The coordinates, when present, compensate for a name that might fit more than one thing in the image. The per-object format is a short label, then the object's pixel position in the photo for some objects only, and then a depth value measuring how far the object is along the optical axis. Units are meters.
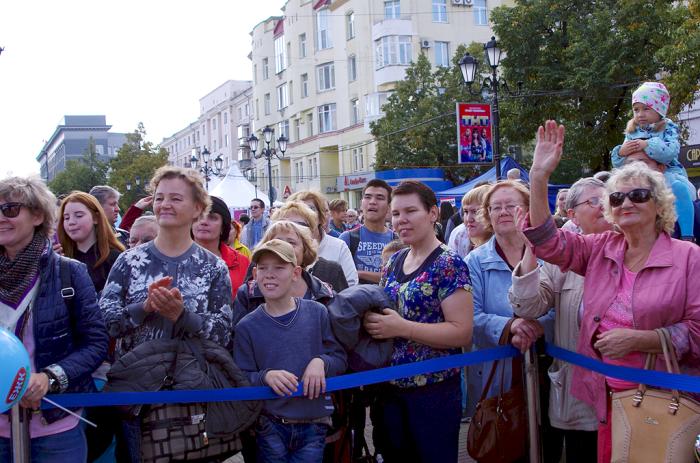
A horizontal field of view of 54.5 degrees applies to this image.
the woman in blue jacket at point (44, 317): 3.35
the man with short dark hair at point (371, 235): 6.65
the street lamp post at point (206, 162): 29.17
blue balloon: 3.00
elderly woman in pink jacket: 3.26
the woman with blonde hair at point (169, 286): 3.49
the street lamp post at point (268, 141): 24.94
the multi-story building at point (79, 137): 125.38
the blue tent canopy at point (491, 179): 17.05
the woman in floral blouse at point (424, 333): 3.74
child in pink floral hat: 5.33
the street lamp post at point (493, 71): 15.35
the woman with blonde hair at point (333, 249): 5.73
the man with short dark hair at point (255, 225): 13.04
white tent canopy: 24.84
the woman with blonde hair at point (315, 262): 4.86
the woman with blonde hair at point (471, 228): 5.41
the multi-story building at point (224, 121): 68.81
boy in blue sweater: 3.59
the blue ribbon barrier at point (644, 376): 3.18
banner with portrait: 19.34
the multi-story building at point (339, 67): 40.97
